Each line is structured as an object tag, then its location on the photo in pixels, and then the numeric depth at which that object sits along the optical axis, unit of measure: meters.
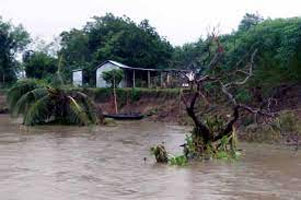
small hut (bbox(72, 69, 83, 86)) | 53.44
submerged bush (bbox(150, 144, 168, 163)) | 17.22
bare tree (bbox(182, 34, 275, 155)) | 18.09
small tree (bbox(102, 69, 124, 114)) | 44.28
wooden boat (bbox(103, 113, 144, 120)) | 38.03
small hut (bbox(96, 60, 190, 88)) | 46.88
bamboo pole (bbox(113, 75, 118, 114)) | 42.17
